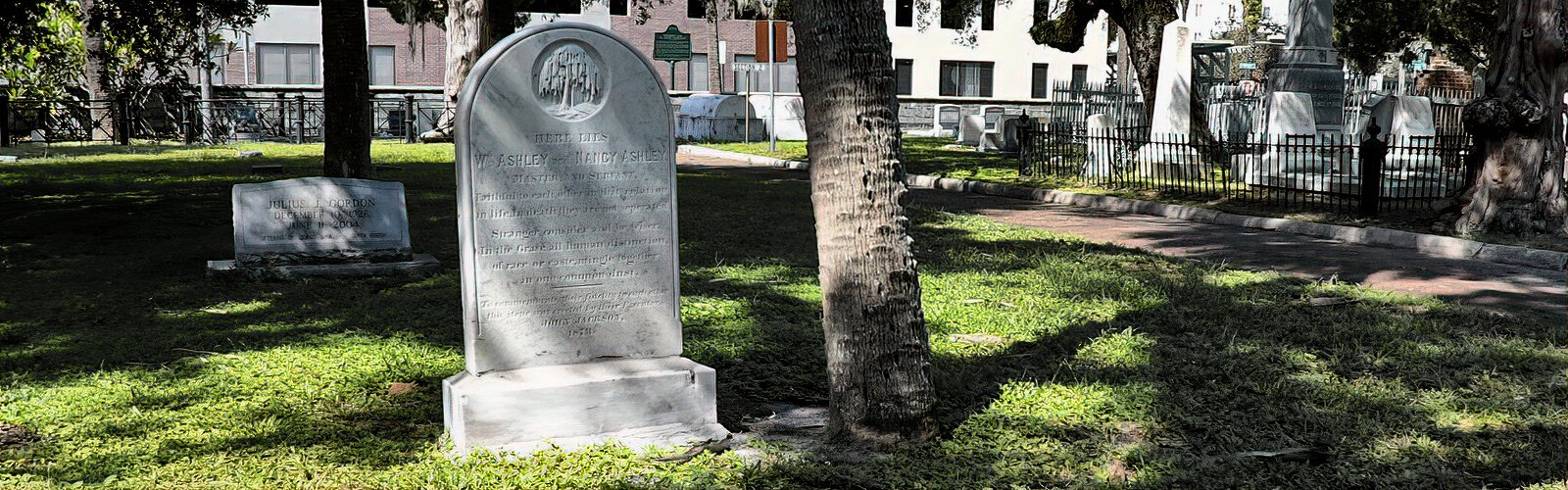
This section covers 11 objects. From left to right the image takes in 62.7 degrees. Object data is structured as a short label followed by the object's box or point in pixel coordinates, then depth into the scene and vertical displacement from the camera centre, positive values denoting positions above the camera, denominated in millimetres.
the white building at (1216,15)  78375 +7249
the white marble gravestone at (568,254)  4738 -488
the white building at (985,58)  51750 +2928
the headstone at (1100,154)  18469 -364
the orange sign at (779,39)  29539 +2046
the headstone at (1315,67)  19328 +968
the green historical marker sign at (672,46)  30031 +1887
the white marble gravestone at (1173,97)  18828 +483
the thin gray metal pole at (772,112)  26203 +372
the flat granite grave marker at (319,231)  9039 -758
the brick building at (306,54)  42219 +2405
